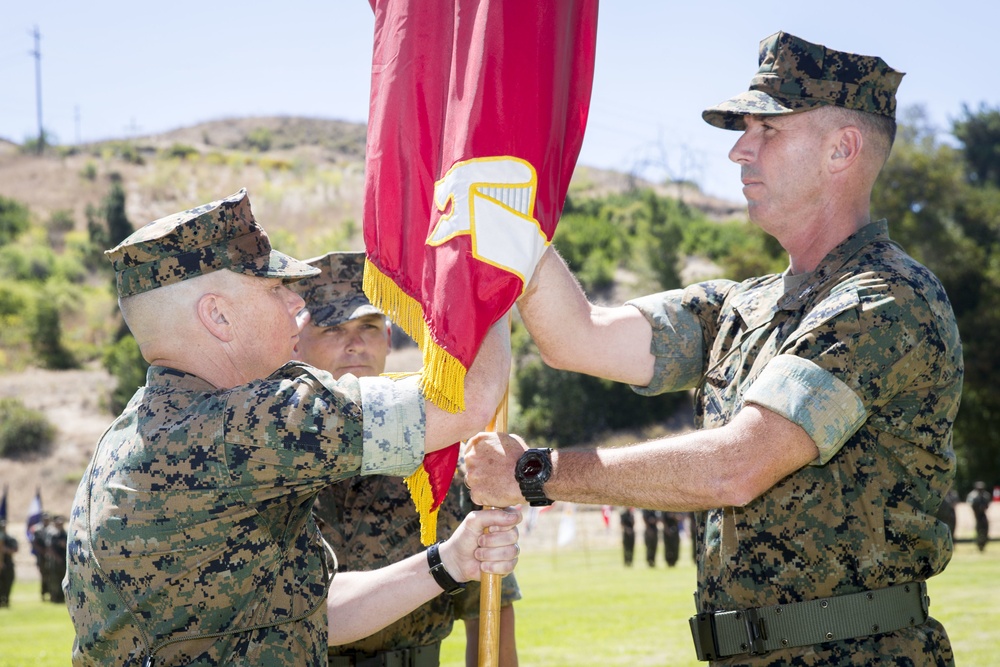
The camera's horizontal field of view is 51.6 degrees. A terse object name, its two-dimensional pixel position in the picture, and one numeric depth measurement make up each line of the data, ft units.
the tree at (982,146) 192.34
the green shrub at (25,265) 220.23
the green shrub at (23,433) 151.94
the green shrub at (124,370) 152.97
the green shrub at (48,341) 185.78
